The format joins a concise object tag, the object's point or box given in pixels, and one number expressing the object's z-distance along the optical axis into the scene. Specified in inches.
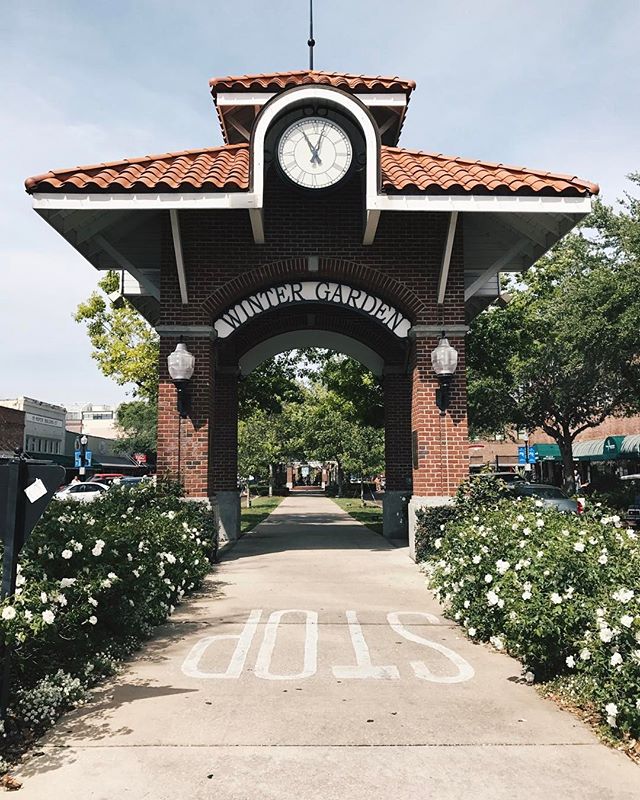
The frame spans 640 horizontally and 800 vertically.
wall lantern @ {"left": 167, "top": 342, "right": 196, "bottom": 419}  430.0
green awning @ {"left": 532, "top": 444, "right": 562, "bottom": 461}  1964.8
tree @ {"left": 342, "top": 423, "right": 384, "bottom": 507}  1622.8
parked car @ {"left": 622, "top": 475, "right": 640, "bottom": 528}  759.1
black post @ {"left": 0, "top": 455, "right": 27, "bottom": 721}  161.9
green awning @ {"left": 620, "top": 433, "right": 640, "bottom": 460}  1423.1
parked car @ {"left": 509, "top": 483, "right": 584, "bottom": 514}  650.8
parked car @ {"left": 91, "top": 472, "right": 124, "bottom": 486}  1444.4
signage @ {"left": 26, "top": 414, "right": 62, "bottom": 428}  1784.0
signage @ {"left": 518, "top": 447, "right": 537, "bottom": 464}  1583.4
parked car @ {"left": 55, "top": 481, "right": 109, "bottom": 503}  1125.7
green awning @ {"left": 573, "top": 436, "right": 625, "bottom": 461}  1525.6
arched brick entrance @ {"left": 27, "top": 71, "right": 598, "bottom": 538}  404.8
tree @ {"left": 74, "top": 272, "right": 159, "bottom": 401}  976.9
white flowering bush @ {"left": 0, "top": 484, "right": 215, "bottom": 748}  173.9
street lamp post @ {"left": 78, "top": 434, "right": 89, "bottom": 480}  1375.0
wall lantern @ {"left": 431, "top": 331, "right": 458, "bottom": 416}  433.4
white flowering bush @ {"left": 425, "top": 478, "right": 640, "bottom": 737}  167.8
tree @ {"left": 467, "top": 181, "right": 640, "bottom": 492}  793.6
